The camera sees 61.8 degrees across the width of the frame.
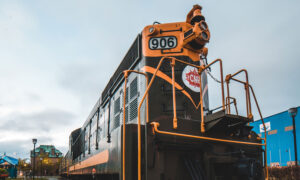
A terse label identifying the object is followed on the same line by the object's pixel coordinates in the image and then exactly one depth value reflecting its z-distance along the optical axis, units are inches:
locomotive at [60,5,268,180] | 126.2
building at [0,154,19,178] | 1235.9
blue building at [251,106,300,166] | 687.5
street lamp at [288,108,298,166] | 411.8
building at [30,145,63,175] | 2927.4
